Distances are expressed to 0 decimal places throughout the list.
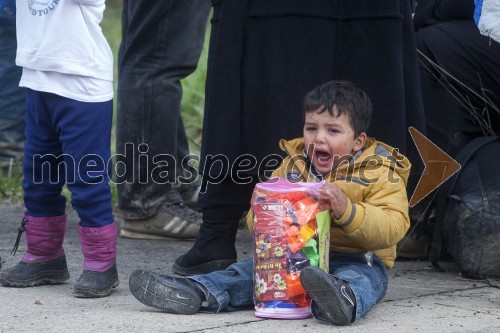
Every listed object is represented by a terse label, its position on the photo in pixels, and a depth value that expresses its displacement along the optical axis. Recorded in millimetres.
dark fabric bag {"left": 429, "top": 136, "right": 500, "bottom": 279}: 7582
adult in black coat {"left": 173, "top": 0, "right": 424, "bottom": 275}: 7156
